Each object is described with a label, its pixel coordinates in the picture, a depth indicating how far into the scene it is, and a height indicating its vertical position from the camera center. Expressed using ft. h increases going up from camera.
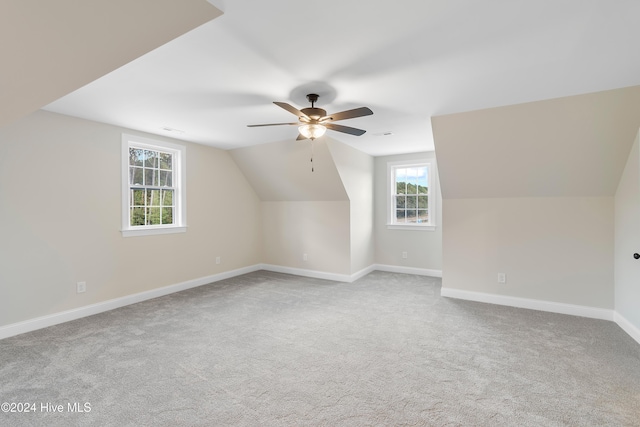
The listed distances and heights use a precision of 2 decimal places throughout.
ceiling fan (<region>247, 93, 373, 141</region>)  8.45 +2.88
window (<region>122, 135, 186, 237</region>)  13.22 +1.23
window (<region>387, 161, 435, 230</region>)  18.33 +1.03
